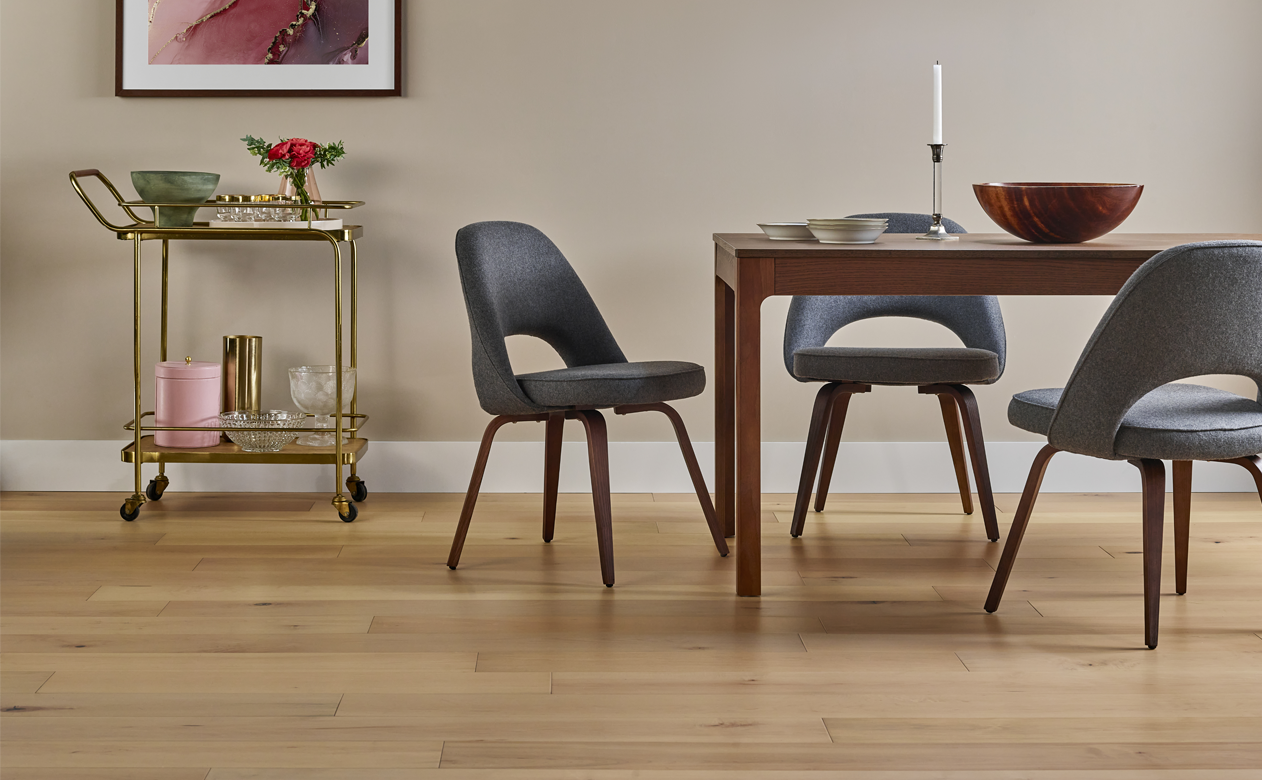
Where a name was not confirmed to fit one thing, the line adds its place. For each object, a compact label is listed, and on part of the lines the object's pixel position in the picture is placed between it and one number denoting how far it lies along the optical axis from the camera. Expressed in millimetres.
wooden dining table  2154
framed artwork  3145
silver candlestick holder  2426
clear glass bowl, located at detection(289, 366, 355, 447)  3072
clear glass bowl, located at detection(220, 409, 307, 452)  2951
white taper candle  2338
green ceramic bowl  2889
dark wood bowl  2289
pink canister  3041
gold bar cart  2887
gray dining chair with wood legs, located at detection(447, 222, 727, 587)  2395
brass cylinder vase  3125
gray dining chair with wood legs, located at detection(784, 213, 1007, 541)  2652
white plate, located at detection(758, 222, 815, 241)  2371
